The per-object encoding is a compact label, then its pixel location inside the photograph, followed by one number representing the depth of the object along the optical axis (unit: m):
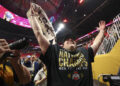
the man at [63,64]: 0.85
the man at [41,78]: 2.18
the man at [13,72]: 0.70
